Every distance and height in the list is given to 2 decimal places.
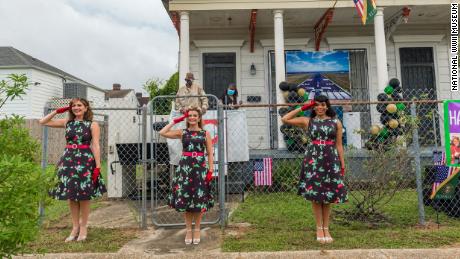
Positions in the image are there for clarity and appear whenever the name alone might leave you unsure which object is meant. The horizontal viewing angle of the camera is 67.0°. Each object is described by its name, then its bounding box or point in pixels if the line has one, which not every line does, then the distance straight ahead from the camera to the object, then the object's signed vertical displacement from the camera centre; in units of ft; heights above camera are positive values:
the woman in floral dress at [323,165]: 13.17 -0.47
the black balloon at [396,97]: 27.35 +4.28
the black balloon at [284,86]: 28.83 +5.61
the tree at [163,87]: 107.24 +22.59
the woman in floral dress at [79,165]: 13.53 -0.27
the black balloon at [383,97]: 26.55 +4.19
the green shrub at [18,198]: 6.72 -0.77
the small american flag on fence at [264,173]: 23.89 -1.29
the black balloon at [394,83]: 28.27 +5.56
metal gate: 15.83 -0.75
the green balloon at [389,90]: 27.94 +4.99
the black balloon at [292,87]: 28.94 +5.55
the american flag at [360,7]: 26.04 +11.06
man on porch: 22.91 +4.28
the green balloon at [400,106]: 23.99 +3.16
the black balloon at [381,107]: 24.75 +3.23
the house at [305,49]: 34.68 +10.20
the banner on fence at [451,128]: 15.03 +0.96
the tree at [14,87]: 7.80 +1.66
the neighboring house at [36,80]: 63.31 +16.16
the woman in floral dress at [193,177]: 13.43 -0.83
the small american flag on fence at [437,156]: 21.94 -0.36
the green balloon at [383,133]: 17.98 +0.98
